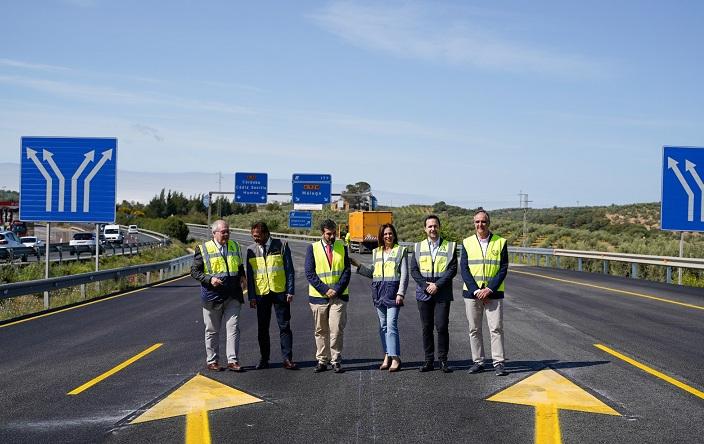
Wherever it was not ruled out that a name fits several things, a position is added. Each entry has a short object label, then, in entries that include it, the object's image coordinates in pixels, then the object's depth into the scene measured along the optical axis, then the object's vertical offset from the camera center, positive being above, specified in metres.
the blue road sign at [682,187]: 26.39 +1.33
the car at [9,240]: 44.69 -1.45
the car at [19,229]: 62.80 -1.14
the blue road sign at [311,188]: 56.19 +2.26
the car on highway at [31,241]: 53.17 -1.78
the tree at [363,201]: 55.84 +1.78
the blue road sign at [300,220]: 66.98 +0.01
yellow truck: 56.50 -0.33
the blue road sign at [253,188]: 56.34 +2.18
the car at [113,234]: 67.86 -1.60
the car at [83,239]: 57.03 -1.72
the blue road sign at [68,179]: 23.03 +1.05
